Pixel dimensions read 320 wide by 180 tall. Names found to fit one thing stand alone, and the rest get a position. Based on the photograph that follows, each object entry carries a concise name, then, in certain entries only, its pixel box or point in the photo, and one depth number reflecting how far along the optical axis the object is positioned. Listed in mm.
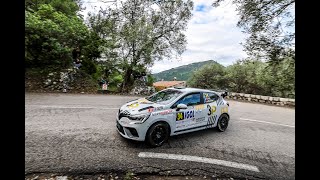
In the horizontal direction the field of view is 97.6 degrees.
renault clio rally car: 3866
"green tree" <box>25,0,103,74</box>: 8855
